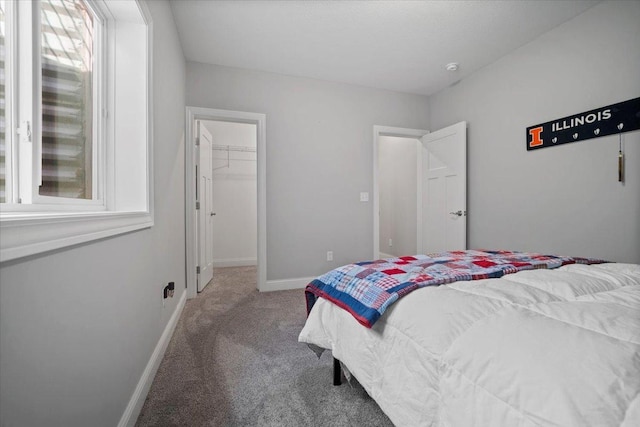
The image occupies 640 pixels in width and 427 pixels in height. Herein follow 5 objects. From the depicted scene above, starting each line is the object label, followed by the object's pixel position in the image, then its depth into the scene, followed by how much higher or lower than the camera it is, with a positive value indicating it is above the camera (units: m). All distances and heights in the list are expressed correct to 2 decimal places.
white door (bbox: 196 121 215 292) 3.17 +0.05
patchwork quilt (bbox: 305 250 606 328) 1.09 -0.27
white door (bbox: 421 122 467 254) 3.23 +0.28
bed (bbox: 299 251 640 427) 0.54 -0.32
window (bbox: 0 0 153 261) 0.79 +0.35
